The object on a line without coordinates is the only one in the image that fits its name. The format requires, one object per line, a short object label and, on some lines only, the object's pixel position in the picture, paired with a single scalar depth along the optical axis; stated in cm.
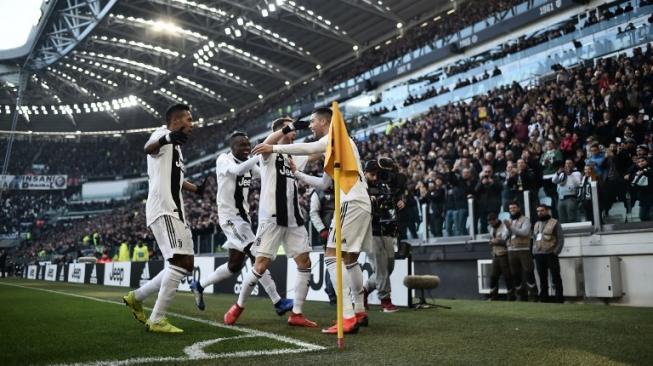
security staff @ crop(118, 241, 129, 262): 2278
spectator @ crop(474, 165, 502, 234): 1135
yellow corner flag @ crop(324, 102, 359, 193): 478
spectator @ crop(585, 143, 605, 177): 1033
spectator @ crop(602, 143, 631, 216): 966
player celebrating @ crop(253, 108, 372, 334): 534
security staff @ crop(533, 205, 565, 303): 1007
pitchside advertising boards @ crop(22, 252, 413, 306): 974
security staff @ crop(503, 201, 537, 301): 1052
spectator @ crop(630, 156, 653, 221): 921
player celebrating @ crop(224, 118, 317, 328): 623
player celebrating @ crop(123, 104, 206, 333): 551
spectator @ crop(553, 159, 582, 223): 1024
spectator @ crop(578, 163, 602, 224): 1005
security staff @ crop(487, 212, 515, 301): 1091
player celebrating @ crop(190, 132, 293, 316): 757
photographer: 821
